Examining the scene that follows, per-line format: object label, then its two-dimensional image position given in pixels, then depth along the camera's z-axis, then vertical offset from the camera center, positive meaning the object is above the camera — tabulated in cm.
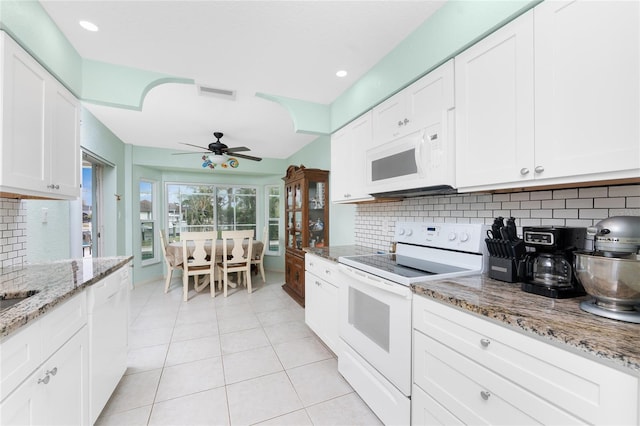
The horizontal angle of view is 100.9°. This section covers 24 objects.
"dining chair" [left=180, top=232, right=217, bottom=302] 393 -66
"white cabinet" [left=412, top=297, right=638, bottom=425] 72 -57
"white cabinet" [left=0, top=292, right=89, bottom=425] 87 -61
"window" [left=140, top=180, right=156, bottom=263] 492 -15
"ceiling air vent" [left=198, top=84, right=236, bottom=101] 255 +119
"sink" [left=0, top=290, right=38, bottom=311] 123 -40
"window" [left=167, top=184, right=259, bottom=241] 550 +11
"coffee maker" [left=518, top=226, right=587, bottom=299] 112 -22
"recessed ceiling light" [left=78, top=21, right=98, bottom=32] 163 +117
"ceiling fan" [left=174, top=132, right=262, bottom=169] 379 +89
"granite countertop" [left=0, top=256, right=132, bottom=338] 93 -36
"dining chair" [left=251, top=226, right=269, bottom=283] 473 -82
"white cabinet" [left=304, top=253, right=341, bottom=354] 223 -80
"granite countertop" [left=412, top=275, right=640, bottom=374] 71 -36
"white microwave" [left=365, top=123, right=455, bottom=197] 157 +32
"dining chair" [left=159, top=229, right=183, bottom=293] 421 -81
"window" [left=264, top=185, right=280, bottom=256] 605 -1
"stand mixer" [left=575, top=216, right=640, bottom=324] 85 -19
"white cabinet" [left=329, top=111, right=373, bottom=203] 232 +52
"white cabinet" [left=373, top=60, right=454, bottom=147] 155 +71
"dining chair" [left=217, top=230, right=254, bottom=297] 420 -71
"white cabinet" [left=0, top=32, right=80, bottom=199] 126 +47
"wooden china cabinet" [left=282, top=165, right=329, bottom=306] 375 -8
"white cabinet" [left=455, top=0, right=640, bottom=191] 92 +47
